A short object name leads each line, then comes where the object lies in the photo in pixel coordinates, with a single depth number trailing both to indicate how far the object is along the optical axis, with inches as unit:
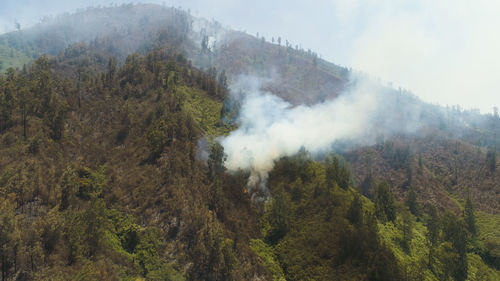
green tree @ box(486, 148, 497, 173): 5668.3
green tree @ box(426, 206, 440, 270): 2507.9
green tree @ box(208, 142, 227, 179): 2471.7
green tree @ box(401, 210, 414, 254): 2542.3
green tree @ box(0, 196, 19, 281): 1173.7
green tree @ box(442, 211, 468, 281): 2539.4
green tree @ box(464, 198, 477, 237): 3592.5
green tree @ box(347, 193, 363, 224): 2096.5
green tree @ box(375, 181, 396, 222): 2832.2
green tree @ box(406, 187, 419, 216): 4192.9
